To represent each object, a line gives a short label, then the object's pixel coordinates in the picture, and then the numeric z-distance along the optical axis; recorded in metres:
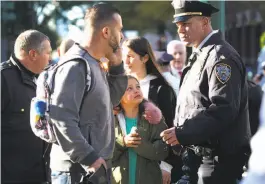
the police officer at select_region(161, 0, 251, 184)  5.89
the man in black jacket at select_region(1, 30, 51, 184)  6.85
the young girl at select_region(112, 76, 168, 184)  7.13
